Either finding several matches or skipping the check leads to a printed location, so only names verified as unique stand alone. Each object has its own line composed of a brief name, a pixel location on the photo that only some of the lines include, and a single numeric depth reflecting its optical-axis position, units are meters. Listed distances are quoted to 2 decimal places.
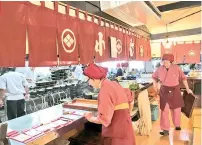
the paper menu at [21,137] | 1.35
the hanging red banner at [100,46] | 2.61
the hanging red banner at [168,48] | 6.46
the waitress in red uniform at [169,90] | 2.75
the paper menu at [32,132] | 1.44
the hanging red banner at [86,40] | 2.27
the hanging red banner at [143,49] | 4.46
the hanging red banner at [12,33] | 1.43
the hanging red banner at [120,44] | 3.28
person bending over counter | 1.51
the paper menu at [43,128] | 1.54
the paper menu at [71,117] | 1.84
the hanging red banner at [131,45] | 3.83
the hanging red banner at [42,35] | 1.66
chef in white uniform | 2.99
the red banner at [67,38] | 1.97
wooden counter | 1.45
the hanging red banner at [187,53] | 6.43
